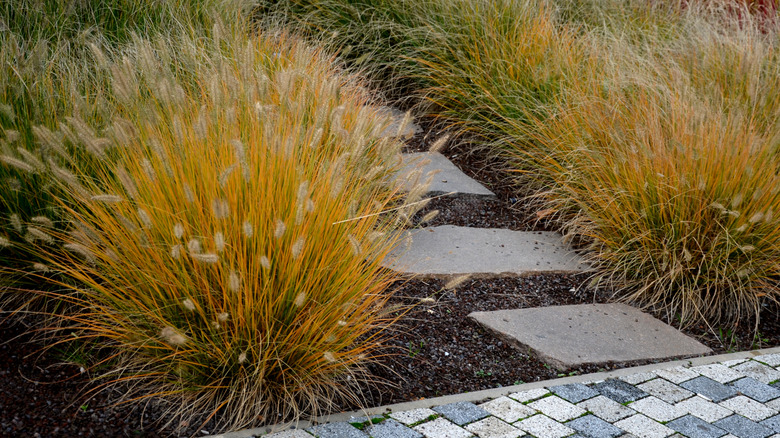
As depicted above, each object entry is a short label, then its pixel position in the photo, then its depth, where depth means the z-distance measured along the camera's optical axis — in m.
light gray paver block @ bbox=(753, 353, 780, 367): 2.85
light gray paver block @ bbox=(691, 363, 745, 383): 2.69
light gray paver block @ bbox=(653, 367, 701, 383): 2.66
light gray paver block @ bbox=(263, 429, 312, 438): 2.12
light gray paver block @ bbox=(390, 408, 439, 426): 2.25
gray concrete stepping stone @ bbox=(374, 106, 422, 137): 4.59
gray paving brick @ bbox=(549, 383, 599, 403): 2.46
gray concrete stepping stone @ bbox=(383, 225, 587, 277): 3.29
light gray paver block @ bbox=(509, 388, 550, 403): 2.44
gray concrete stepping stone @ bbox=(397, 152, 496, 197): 4.03
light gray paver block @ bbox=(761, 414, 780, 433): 2.37
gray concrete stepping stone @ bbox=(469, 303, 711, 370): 2.79
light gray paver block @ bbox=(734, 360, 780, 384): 2.72
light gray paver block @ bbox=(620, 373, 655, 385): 2.61
